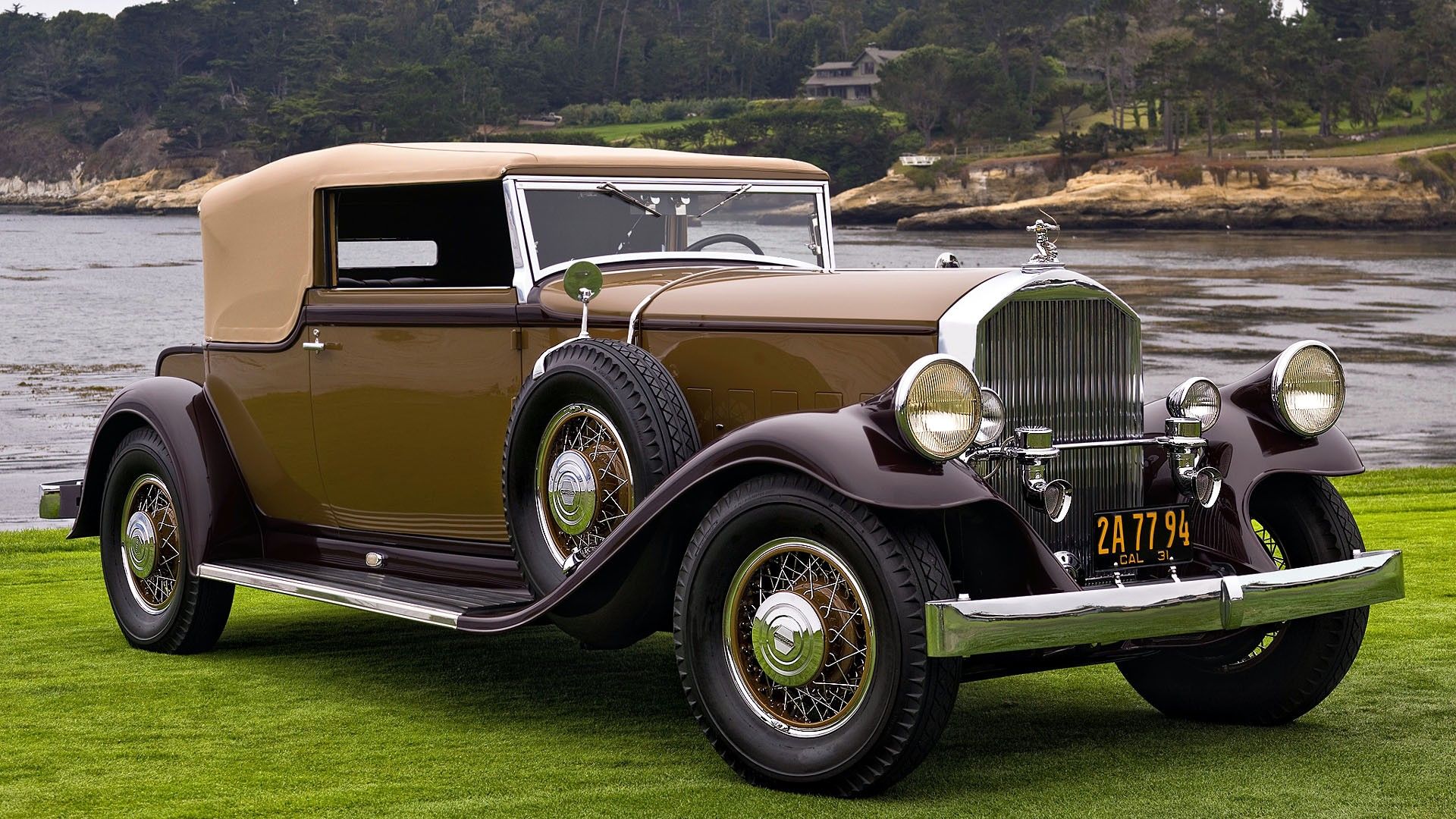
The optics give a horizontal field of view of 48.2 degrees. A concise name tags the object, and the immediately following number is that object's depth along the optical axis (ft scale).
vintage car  14.92
